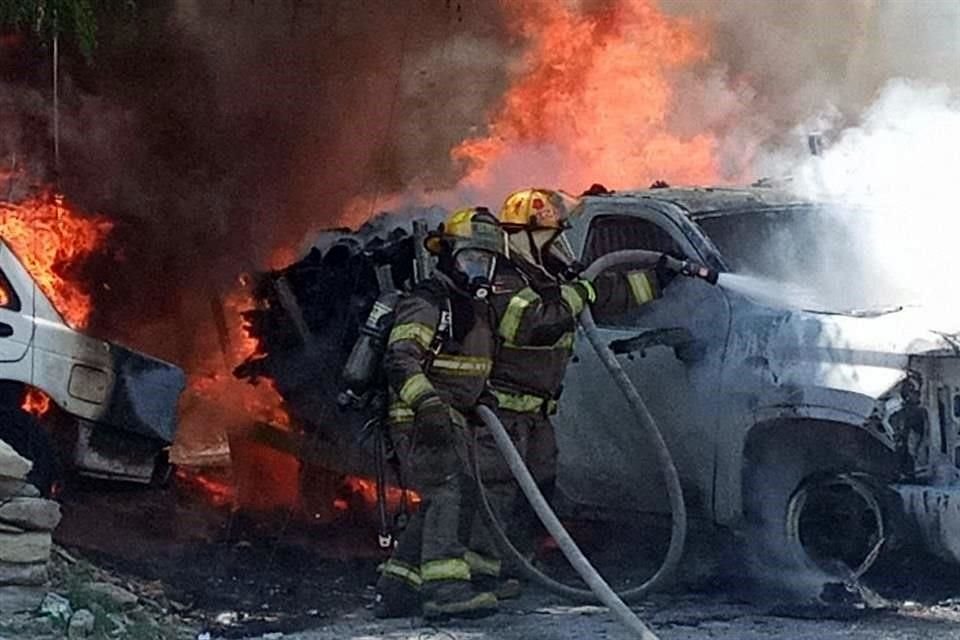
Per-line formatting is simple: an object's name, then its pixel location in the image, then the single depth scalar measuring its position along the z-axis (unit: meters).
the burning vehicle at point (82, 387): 17.12
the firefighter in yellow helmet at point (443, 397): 14.82
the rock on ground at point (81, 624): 13.56
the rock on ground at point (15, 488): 14.31
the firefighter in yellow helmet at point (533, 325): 15.37
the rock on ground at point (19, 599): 13.77
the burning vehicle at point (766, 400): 14.23
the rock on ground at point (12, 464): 14.29
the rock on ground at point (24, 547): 14.15
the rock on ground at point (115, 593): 14.67
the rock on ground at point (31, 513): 14.16
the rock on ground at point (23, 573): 14.09
